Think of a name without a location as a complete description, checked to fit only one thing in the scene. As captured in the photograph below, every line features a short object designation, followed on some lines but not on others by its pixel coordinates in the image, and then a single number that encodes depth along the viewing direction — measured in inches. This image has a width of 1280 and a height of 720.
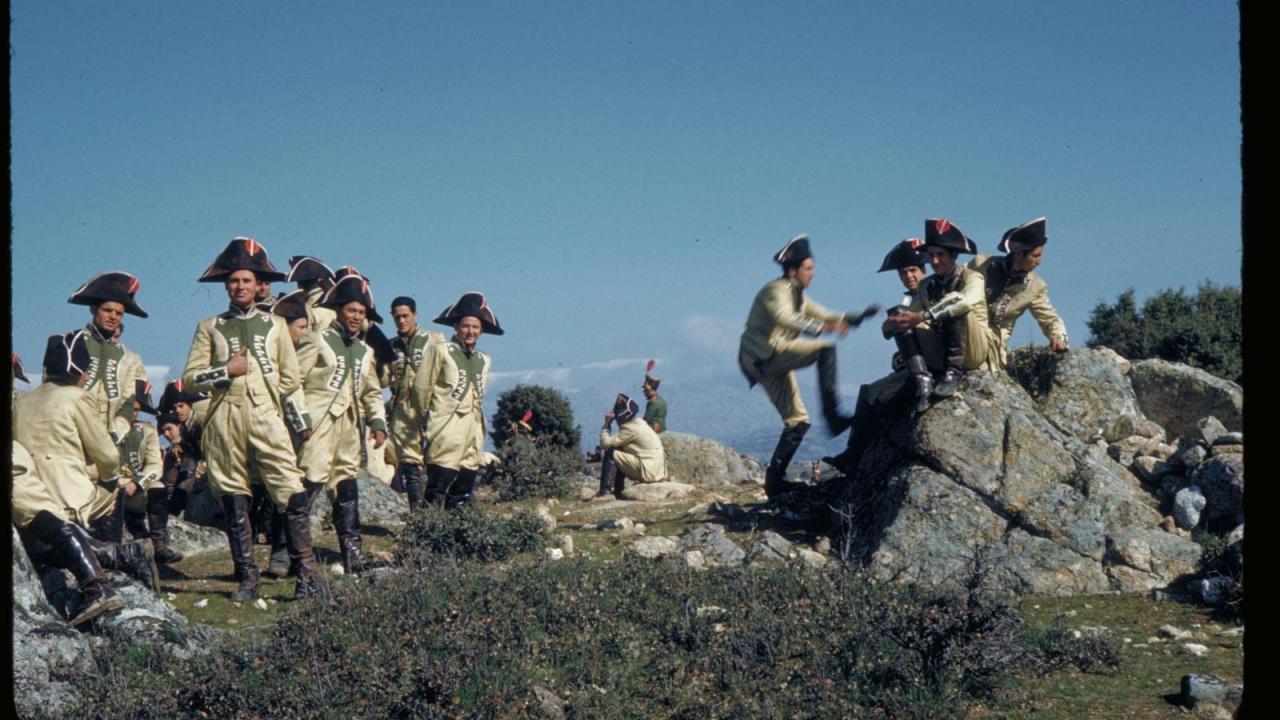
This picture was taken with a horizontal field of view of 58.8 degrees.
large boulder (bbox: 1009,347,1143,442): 493.4
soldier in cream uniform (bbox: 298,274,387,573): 392.2
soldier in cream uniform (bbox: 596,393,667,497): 624.4
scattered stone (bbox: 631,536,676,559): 387.9
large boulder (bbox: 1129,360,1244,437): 526.3
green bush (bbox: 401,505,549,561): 398.3
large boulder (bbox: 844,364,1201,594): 353.4
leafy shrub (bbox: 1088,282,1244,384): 767.7
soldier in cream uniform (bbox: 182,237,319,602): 354.9
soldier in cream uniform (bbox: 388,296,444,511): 475.2
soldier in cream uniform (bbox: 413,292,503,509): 442.3
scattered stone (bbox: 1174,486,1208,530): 392.5
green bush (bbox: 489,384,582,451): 818.8
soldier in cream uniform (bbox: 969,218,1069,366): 421.1
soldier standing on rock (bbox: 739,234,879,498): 375.2
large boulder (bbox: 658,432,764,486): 738.8
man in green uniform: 709.3
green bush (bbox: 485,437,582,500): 617.9
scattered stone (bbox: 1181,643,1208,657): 285.9
